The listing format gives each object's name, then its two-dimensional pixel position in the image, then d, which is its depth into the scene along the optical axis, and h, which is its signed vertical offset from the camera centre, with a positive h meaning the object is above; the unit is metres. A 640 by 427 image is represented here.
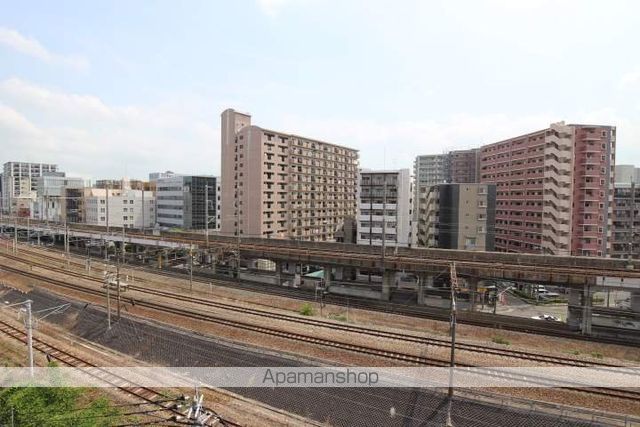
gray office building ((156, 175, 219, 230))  70.38 +0.41
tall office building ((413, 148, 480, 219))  96.44 +11.76
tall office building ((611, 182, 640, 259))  51.09 -2.14
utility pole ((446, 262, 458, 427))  10.40 -4.68
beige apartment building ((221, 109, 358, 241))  54.19 +3.57
